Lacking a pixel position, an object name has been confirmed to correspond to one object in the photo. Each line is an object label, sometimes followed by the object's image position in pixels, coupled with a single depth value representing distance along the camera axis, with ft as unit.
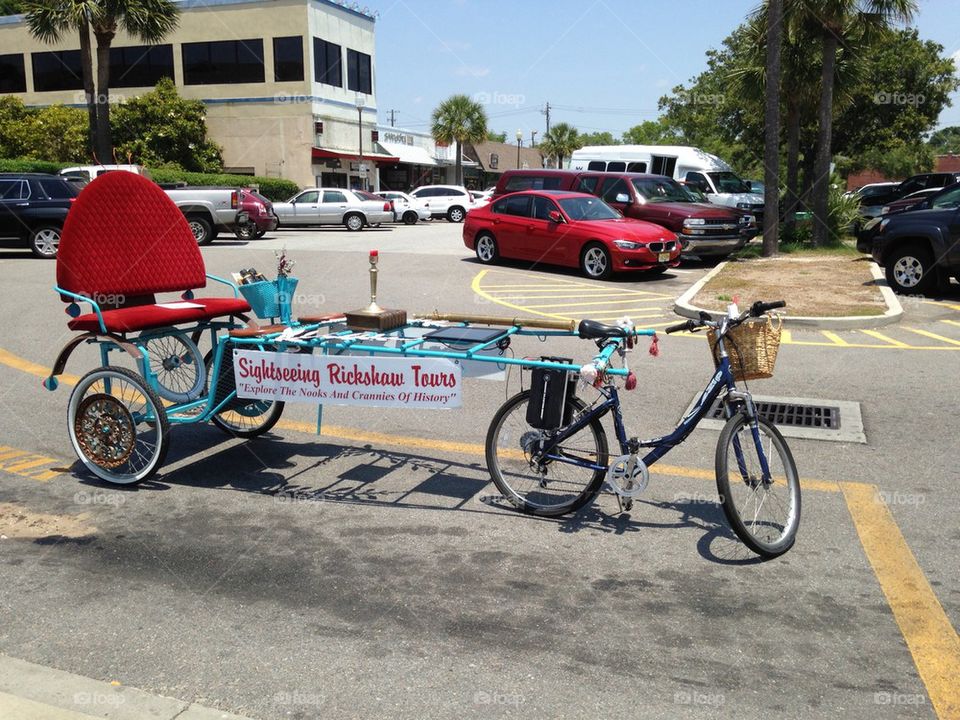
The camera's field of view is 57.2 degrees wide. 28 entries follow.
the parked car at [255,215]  77.89
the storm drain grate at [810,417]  22.07
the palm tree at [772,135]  61.82
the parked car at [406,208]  118.83
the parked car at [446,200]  126.52
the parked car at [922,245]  42.55
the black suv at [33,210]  61.82
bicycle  15.15
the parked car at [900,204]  68.57
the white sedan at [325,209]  102.58
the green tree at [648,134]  309.26
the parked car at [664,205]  60.80
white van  76.07
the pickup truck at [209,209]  72.23
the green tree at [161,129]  136.36
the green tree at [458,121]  194.39
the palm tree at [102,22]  105.91
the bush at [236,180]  124.57
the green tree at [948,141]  259.45
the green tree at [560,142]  279.69
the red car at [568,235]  52.37
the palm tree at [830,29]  65.98
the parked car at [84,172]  79.00
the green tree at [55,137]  131.64
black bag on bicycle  15.90
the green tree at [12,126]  132.77
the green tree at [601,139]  401.66
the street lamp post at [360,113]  143.74
